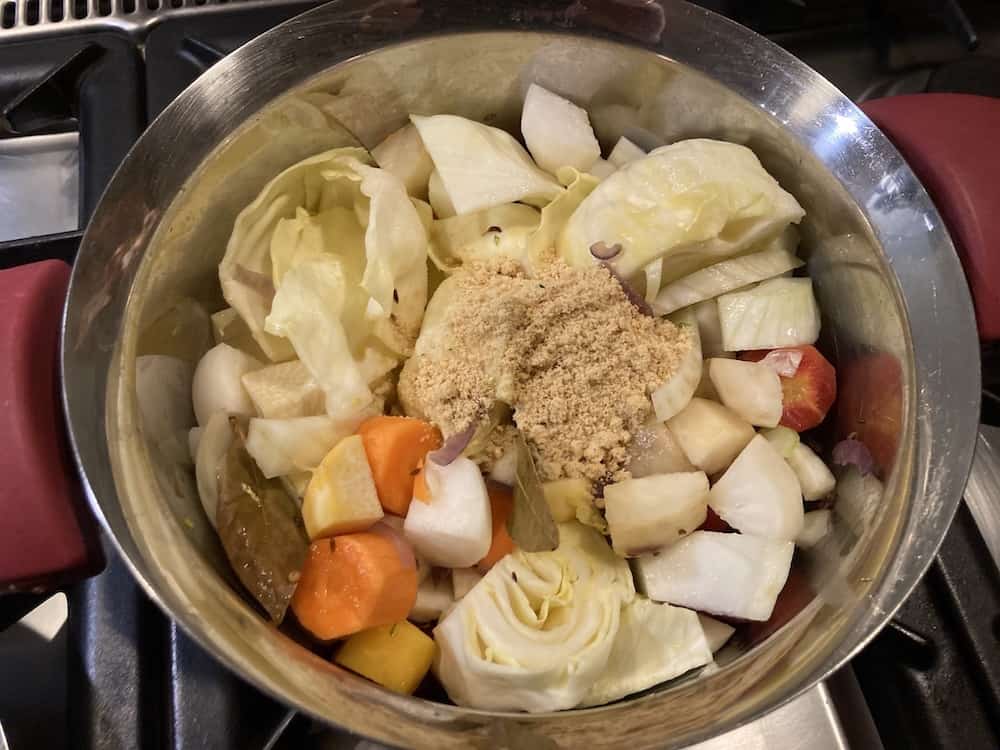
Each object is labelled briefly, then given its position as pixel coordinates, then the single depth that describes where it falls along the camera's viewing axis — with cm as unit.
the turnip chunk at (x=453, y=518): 21
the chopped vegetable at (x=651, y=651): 21
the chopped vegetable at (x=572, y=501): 22
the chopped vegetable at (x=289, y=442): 21
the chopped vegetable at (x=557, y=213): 25
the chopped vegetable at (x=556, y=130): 25
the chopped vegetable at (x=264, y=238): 23
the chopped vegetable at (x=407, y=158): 25
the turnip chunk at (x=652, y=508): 21
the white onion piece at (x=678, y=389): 23
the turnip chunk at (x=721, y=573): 21
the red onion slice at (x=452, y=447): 21
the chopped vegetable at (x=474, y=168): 24
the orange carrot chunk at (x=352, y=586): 20
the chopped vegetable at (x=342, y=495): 20
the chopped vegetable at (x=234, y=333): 24
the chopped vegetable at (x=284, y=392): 22
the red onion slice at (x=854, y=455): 22
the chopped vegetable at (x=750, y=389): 23
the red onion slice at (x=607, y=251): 23
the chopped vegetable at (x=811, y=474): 23
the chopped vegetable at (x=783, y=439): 23
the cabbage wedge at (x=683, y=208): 23
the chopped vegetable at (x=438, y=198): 25
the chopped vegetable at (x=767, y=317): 24
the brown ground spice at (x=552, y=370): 22
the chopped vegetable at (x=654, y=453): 23
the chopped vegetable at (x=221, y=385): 22
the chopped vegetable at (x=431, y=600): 21
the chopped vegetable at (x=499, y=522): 22
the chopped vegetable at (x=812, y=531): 23
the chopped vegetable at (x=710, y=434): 23
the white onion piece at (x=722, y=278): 24
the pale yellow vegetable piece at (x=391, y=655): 20
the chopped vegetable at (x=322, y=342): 22
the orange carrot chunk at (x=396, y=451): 21
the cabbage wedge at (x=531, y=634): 20
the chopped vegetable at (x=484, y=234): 25
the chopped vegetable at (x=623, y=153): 26
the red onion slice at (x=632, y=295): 23
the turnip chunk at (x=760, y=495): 22
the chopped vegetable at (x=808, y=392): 23
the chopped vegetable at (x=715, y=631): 22
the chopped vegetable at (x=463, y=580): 22
